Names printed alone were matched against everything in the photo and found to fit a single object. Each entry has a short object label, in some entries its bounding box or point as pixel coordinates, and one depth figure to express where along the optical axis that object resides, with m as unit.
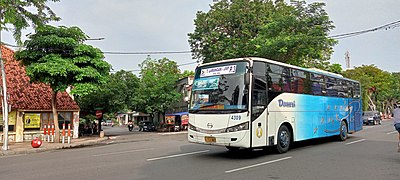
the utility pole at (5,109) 16.30
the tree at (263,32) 21.94
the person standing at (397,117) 10.94
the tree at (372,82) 51.53
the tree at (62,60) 19.00
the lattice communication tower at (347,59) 73.31
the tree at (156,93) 35.53
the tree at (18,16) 15.28
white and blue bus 10.37
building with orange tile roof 22.44
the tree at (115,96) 31.16
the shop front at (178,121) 36.89
